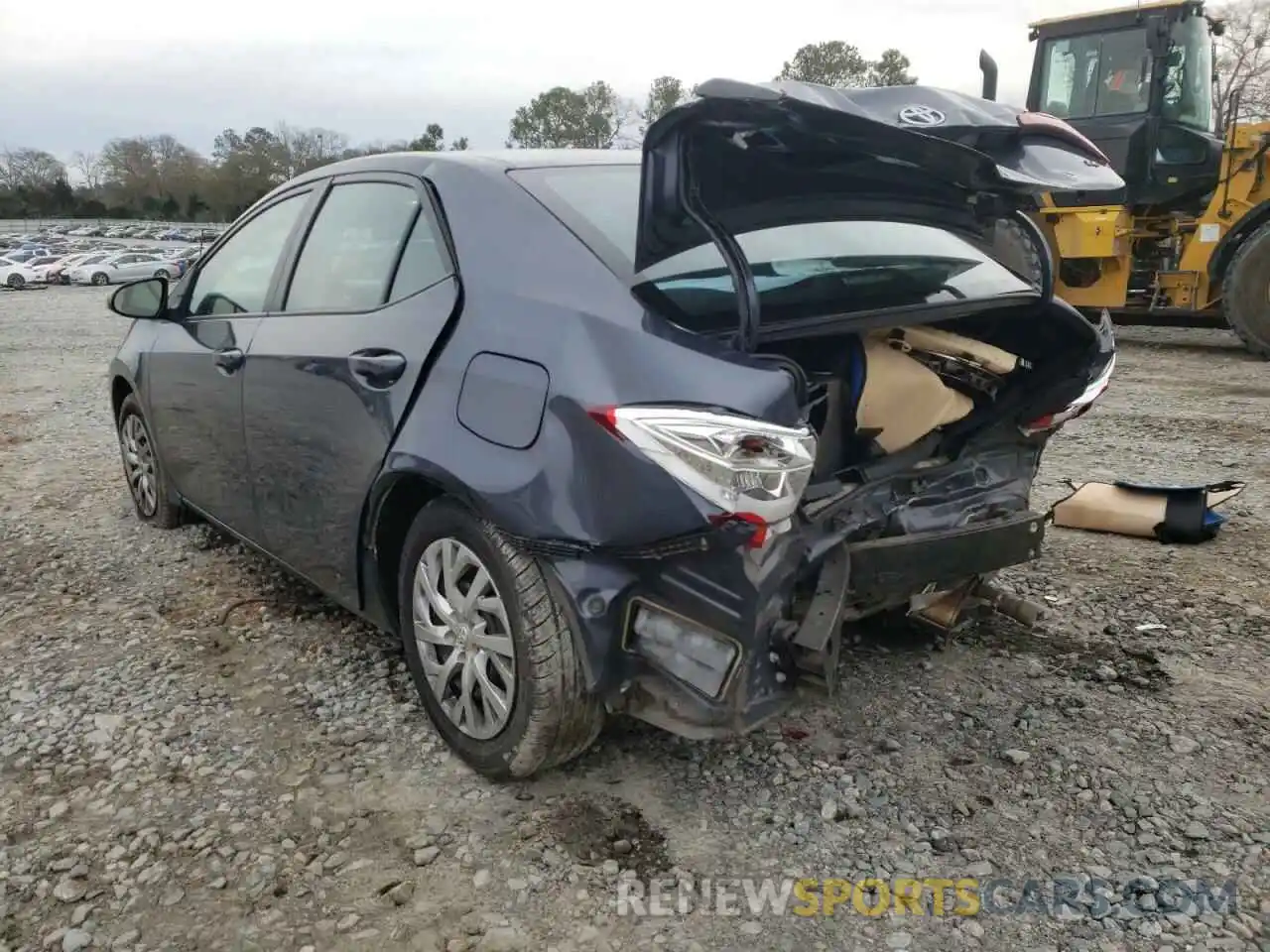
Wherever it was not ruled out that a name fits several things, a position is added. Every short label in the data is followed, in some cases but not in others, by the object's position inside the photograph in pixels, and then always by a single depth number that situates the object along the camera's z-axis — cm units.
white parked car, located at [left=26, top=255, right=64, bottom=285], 3719
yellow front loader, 930
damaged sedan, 212
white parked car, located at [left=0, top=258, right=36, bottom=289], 3538
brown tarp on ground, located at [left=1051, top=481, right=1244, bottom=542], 421
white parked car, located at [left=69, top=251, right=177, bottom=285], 3803
